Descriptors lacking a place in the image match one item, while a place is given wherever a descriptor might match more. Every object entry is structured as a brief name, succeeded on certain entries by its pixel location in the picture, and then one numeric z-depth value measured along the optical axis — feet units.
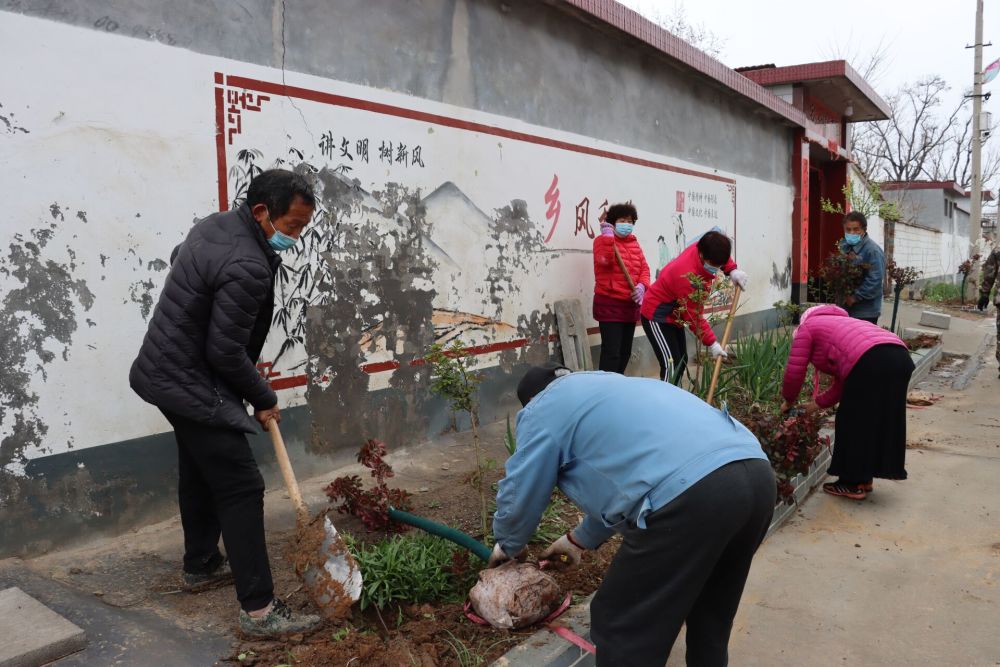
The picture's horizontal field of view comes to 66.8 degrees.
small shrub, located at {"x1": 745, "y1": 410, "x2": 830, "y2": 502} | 14.39
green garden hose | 10.24
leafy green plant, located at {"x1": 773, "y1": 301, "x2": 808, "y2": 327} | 29.09
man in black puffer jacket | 8.57
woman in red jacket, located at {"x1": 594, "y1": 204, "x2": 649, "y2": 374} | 21.72
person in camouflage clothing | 30.68
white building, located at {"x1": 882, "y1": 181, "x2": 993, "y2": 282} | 76.47
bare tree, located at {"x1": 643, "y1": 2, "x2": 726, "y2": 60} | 79.00
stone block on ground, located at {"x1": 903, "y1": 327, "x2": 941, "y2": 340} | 36.68
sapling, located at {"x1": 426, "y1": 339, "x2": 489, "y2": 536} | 12.01
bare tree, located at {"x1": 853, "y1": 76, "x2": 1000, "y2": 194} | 122.62
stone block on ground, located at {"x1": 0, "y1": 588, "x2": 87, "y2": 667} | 7.77
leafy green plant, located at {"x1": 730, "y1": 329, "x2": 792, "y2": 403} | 20.52
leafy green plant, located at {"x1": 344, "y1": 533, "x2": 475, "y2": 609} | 9.90
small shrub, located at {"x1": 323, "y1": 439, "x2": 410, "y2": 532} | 11.74
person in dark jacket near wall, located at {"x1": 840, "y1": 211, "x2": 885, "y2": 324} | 23.70
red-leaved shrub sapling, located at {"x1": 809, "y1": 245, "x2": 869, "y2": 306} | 24.14
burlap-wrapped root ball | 9.18
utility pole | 65.57
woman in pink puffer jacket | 15.17
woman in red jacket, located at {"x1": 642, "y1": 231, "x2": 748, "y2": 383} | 18.10
